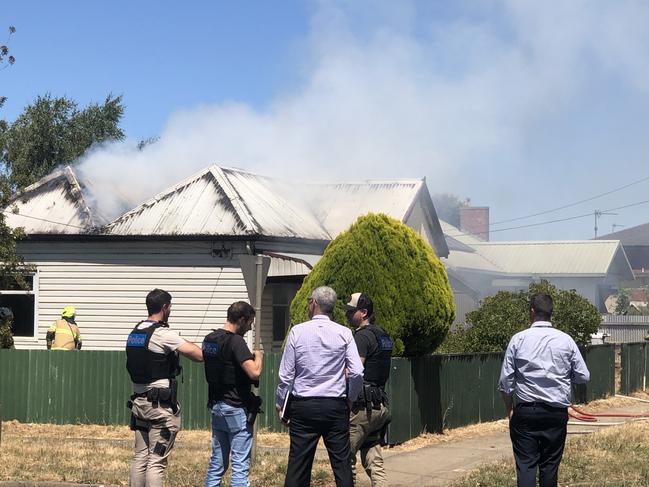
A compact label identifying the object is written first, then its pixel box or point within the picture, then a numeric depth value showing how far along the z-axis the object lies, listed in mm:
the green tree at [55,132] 35562
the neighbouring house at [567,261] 55875
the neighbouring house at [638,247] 76950
